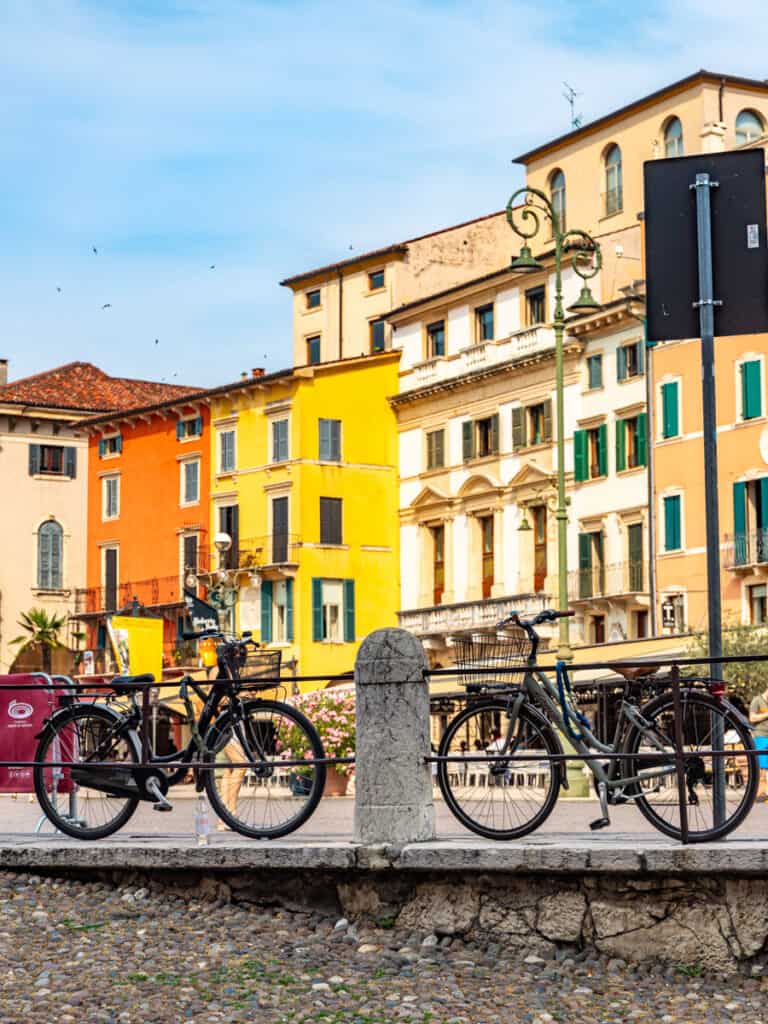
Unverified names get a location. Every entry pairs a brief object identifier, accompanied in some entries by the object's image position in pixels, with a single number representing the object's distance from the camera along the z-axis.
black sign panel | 10.60
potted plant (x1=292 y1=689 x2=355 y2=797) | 22.20
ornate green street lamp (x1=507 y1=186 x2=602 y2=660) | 30.96
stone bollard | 10.74
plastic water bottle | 11.38
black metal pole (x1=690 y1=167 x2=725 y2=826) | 10.31
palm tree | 73.19
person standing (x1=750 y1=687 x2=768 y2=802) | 21.42
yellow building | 62.03
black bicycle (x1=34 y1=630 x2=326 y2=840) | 11.55
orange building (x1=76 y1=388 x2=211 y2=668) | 68.00
